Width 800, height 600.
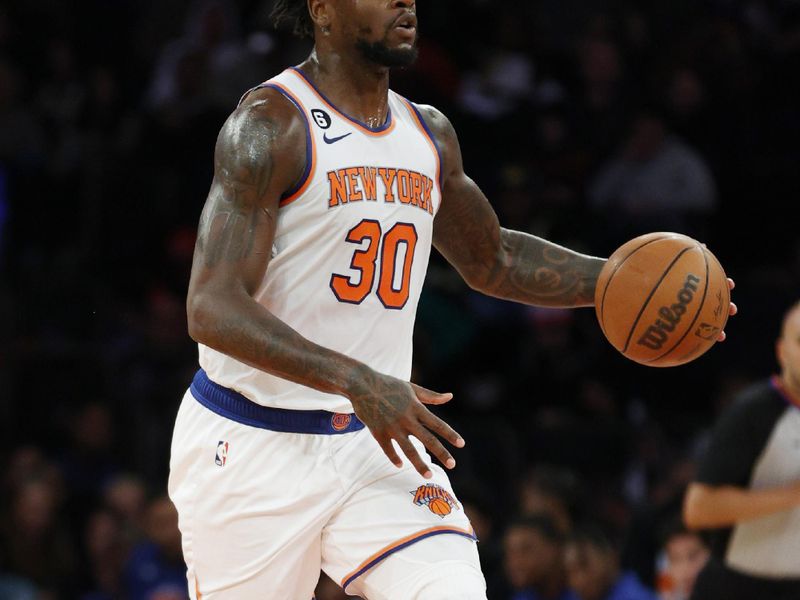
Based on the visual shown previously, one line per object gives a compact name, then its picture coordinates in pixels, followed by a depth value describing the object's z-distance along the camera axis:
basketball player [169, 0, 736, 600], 8.15
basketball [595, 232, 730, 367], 8.89
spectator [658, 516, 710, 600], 14.42
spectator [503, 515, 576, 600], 14.73
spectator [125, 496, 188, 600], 17.03
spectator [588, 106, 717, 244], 20.73
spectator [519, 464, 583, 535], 16.16
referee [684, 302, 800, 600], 11.70
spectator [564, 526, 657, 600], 14.58
